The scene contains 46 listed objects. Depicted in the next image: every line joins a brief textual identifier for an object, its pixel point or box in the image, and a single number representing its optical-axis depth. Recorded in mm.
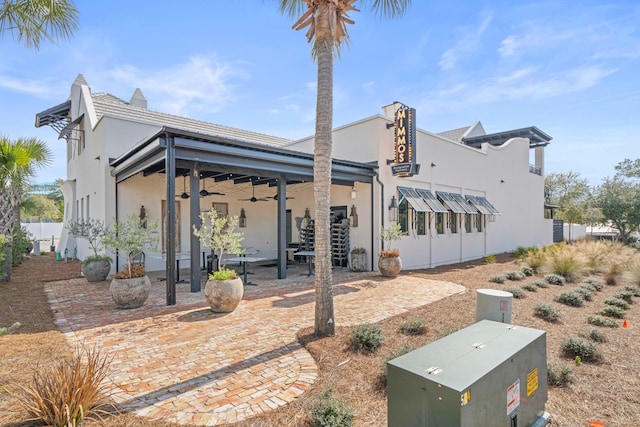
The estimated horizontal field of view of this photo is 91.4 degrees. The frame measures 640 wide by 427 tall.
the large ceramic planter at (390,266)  10320
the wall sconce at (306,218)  14303
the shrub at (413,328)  5297
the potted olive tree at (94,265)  9648
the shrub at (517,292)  7762
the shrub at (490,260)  14442
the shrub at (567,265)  10148
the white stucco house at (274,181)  8211
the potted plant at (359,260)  11484
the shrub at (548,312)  6125
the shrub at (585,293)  7695
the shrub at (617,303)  6932
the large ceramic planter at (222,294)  6258
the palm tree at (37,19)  6355
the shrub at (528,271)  10781
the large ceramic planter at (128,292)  6578
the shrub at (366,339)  4574
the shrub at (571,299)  7176
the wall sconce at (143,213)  11525
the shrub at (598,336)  5082
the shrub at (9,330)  4789
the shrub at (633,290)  8018
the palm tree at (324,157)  5074
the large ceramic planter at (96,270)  9656
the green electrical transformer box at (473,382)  1988
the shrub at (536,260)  11230
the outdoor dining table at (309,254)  10383
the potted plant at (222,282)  6270
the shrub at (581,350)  4441
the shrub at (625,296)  7551
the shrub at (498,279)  9470
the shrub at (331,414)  2678
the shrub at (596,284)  8841
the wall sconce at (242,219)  14695
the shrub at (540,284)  8896
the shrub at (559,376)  3748
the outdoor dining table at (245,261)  9087
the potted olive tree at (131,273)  6605
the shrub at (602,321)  5809
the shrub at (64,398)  2629
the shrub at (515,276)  9969
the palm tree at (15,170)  9844
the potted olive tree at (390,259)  10336
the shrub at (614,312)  6363
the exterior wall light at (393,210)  11883
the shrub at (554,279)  9409
